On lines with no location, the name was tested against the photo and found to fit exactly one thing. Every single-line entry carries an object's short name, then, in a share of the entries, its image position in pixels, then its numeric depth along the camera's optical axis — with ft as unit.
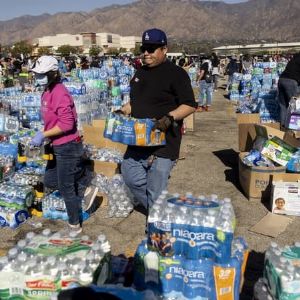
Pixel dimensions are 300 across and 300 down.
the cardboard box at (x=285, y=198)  17.31
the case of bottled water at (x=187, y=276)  9.75
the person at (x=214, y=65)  62.08
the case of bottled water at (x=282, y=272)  8.86
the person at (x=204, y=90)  49.32
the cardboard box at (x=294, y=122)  25.68
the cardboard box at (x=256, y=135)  20.83
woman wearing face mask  13.48
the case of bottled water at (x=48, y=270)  8.44
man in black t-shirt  12.51
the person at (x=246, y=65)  69.36
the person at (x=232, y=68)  69.82
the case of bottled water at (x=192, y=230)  9.71
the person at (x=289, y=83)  28.02
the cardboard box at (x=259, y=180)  18.58
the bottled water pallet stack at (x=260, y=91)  38.17
